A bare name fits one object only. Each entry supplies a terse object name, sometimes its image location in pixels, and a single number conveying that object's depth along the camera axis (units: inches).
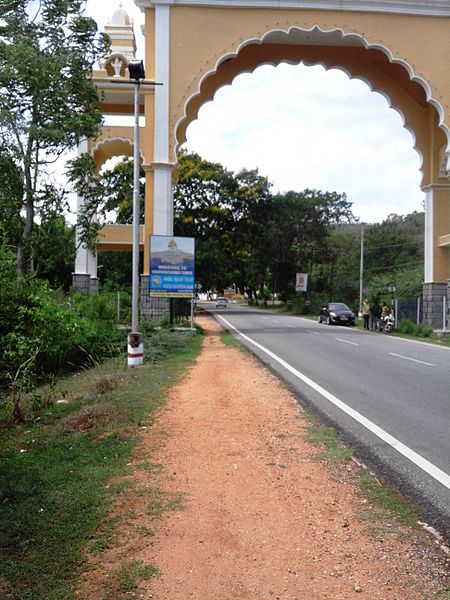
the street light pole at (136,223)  538.3
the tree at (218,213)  1785.2
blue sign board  816.3
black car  1343.5
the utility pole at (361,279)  1806.8
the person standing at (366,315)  1168.2
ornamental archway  932.6
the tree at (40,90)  536.7
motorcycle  1072.8
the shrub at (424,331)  978.1
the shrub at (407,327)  1029.2
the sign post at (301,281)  2122.3
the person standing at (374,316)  1136.1
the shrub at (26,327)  310.7
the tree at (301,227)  2046.5
